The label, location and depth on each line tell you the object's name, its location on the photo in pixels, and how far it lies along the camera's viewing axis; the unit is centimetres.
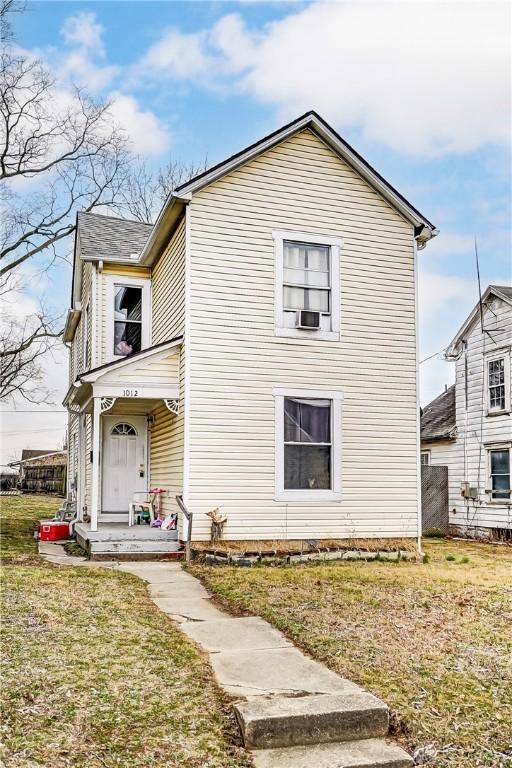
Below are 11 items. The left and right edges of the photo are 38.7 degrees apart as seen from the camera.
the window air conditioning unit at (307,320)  1263
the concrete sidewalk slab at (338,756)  401
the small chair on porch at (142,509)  1308
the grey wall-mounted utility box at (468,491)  1948
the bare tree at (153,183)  3112
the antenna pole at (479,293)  1781
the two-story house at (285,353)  1203
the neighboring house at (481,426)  1866
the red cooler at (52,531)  1456
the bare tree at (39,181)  2339
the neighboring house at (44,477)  3597
